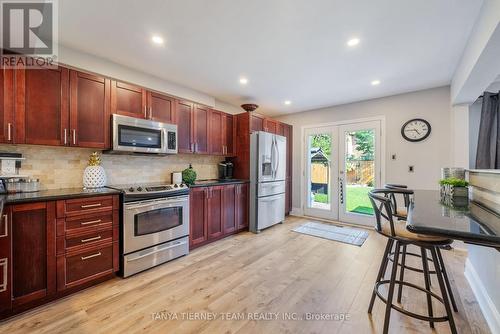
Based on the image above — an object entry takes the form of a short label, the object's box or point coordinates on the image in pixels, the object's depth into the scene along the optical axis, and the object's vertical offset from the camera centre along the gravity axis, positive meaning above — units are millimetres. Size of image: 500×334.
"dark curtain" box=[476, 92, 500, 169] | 3127 +458
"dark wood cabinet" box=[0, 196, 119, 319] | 1695 -763
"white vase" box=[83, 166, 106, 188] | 2535 -124
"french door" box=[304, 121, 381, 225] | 4250 -76
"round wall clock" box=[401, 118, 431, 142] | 3650 +641
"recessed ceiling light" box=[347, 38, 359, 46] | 2268 +1345
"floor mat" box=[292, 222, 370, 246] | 3521 -1191
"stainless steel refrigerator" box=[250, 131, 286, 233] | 3926 -255
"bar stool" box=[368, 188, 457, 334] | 1388 -627
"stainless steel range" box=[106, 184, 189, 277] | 2344 -706
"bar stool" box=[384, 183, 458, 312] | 1766 -500
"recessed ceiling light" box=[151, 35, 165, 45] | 2268 +1370
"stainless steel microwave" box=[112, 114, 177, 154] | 2584 +404
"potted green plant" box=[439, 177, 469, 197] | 1839 -183
